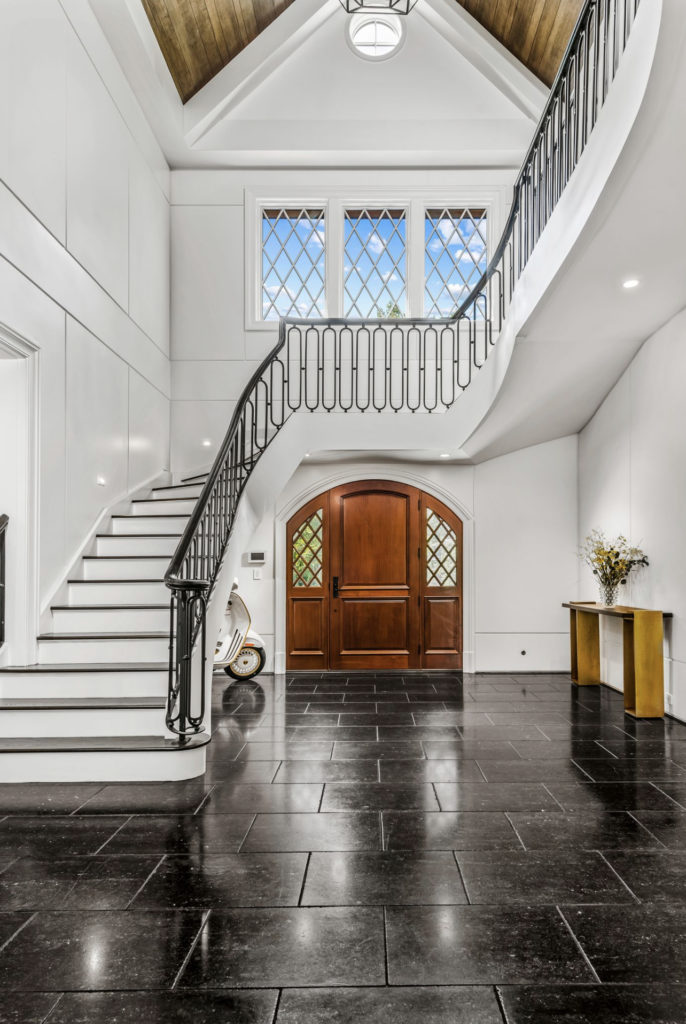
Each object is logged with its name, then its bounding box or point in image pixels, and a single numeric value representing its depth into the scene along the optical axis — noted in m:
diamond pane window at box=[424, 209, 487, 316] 8.37
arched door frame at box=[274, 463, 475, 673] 7.92
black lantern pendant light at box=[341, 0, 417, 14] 7.80
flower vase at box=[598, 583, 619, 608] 6.47
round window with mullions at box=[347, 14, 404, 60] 8.10
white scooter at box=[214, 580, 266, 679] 6.86
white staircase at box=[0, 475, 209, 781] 3.90
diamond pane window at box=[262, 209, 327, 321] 8.35
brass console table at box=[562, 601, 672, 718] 5.53
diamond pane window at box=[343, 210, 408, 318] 8.38
